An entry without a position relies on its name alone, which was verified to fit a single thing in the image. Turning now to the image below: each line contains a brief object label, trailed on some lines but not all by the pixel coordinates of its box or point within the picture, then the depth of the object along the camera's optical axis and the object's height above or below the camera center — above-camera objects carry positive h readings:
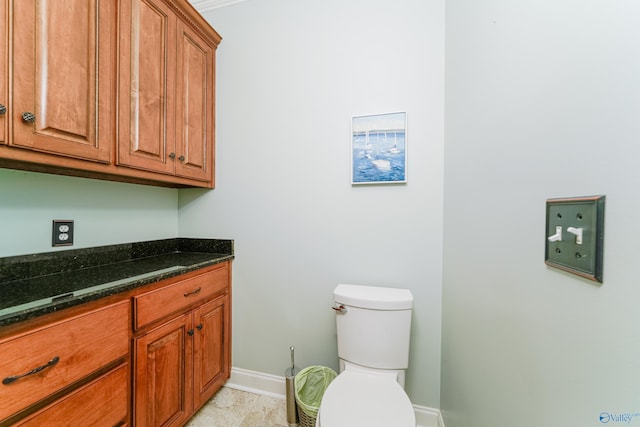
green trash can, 1.40 -1.00
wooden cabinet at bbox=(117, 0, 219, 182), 1.15 +0.63
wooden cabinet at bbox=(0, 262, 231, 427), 0.70 -0.57
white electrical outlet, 1.14 -0.12
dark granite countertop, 0.76 -0.29
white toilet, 1.04 -0.64
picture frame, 1.36 +0.35
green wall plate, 0.42 -0.04
